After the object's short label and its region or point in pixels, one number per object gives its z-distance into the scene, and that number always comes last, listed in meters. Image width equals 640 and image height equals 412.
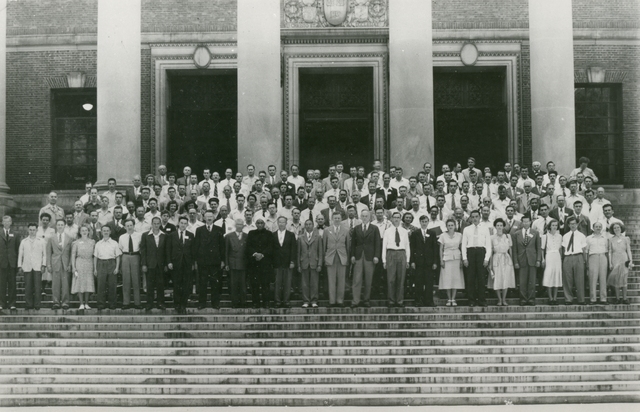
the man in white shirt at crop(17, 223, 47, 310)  15.95
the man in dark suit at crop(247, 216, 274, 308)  15.66
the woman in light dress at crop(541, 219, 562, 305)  15.93
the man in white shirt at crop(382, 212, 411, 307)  15.77
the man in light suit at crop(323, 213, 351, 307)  15.91
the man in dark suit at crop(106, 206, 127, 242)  16.55
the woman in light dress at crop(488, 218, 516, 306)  15.85
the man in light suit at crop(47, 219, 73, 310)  16.11
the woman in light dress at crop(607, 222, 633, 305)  15.84
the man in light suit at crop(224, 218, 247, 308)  15.77
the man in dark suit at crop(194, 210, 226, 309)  15.74
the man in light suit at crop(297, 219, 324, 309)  15.95
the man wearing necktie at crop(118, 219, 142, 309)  16.02
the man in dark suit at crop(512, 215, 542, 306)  16.02
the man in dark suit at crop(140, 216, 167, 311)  15.76
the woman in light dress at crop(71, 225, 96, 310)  15.96
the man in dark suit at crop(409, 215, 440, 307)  15.84
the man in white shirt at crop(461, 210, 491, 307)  15.94
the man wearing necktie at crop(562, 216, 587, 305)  15.91
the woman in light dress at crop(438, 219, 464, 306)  15.98
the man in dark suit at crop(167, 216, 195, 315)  15.49
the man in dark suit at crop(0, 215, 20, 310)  16.09
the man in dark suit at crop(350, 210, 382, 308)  15.93
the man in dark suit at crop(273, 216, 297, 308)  15.85
